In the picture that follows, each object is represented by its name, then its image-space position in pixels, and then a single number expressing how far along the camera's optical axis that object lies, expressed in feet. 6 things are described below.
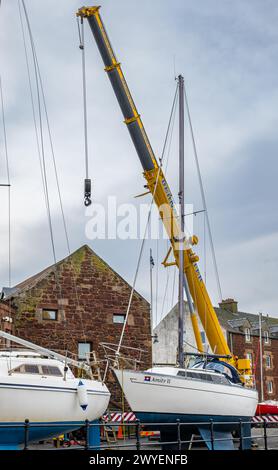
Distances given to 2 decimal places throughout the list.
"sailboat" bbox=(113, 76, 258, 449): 61.26
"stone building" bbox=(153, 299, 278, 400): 156.76
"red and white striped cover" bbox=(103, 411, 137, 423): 69.35
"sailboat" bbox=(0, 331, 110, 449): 47.91
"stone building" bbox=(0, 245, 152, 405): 97.91
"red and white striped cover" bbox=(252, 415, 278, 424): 70.11
